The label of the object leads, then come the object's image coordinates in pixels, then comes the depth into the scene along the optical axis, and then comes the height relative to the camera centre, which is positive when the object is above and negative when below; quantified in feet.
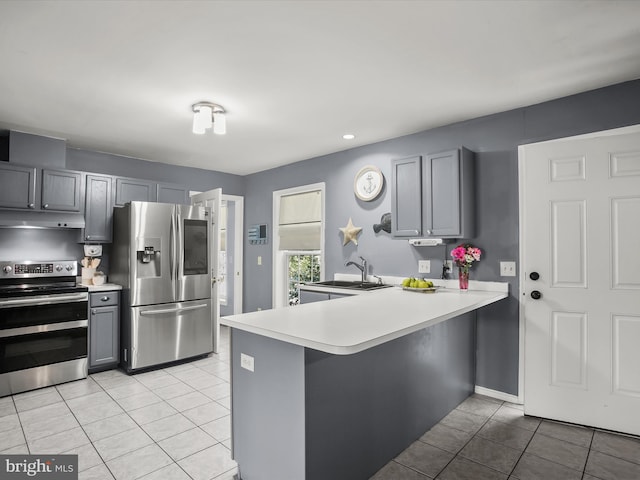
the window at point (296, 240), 15.51 +0.39
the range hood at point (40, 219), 11.34 +0.90
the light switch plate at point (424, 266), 11.70 -0.55
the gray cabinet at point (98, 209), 12.91 +1.37
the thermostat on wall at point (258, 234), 17.92 +0.70
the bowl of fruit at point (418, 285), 10.22 -1.04
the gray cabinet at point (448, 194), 10.14 +1.55
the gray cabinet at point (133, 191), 13.55 +2.17
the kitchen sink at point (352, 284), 12.23 -1.26
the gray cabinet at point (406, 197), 10.96 +1.57
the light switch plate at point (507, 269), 9.98 -0.54
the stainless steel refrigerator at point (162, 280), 12.35 -1.14
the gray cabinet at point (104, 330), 12.18 -2.77
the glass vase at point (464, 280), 10.49 -0.88
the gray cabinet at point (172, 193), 14.74 +2.23
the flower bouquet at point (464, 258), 10.32 -0.25
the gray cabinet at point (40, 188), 11.20 +1.88
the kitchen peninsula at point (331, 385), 5.48 -2.37
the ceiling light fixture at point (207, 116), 9.70 +3.52
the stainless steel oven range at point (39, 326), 10.54 -2.38
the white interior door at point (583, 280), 8.24 -0.72
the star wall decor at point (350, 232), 13.84 +0.62
